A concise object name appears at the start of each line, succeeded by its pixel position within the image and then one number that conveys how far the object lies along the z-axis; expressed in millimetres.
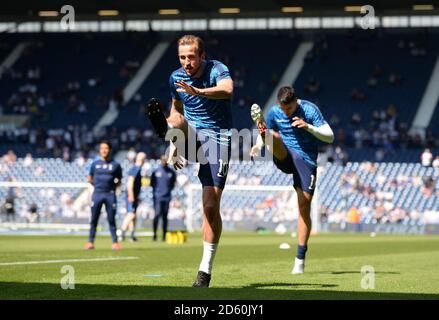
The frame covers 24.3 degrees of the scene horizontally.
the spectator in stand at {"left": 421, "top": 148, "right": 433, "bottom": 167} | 41625
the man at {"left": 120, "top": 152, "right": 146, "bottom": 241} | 26281
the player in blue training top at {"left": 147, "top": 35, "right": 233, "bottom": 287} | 10297
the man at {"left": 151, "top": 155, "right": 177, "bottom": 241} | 26719
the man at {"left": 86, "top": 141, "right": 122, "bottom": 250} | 21312
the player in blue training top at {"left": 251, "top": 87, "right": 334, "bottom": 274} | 13211
